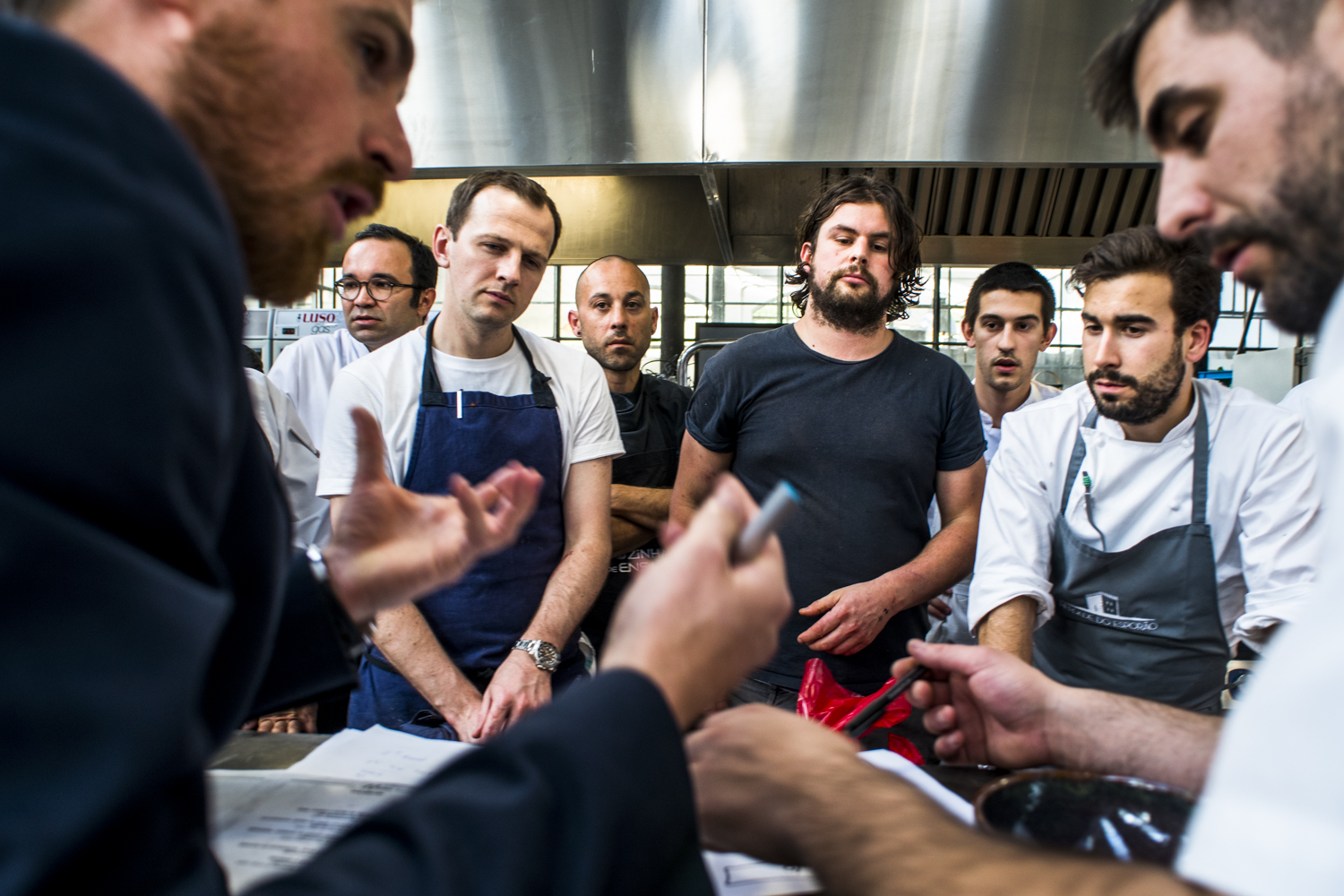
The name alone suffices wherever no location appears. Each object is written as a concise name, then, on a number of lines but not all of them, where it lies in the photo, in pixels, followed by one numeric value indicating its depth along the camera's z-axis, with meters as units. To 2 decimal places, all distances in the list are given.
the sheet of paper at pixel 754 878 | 0.65
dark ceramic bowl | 0.61
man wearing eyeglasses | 2.63
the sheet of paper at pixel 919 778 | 0.77
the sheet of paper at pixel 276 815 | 0.64
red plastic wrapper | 1.26
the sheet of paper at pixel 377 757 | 0.82
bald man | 2.14
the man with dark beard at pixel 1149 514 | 1.48
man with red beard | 0.33
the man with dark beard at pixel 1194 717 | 0.44
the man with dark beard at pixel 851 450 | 1.69
